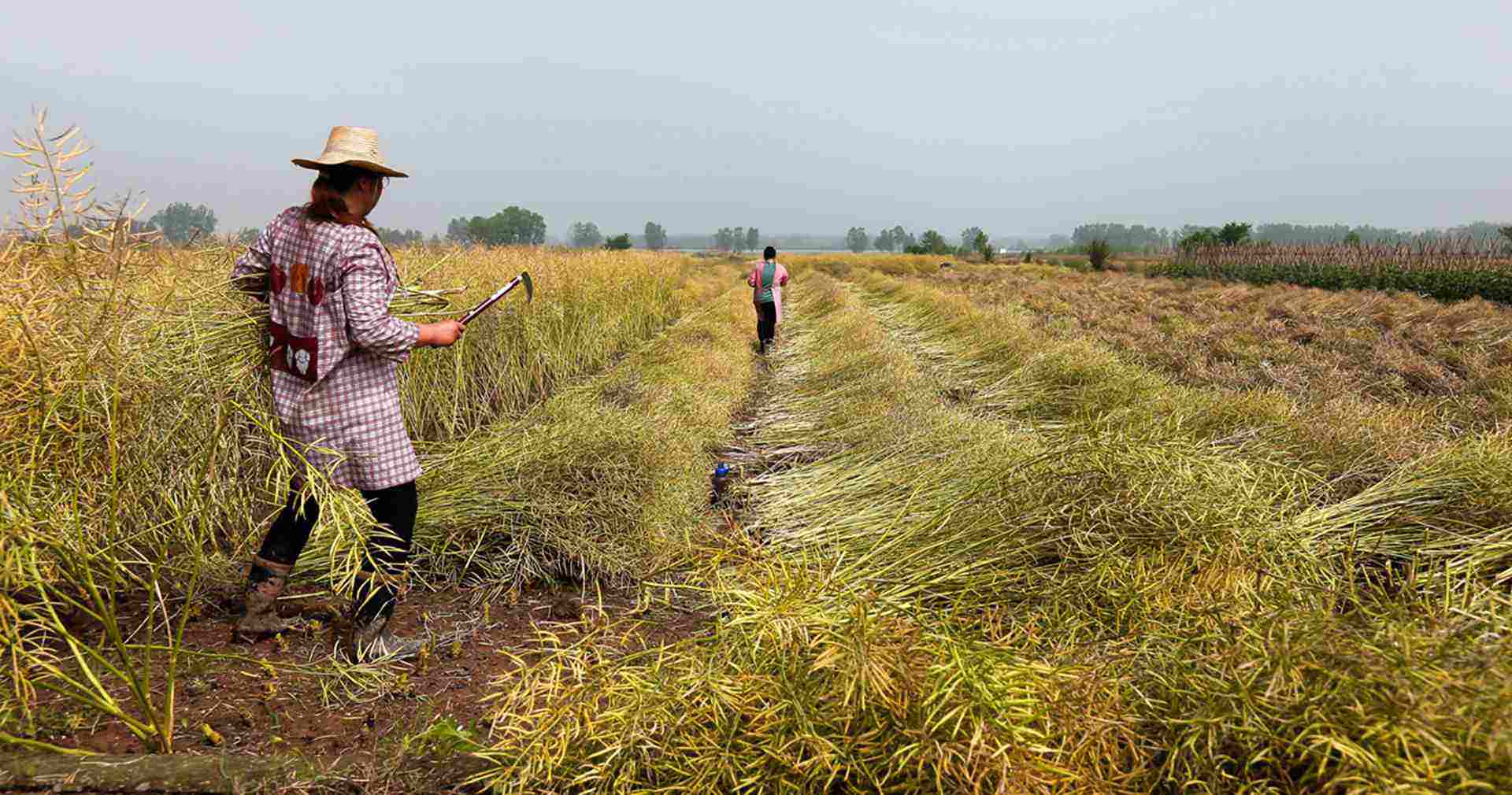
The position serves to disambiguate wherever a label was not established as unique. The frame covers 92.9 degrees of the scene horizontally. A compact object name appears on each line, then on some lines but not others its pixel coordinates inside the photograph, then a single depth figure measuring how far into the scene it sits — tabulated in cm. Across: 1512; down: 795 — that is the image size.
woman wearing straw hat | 230
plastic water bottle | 443
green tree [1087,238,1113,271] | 3603
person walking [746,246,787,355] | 925
